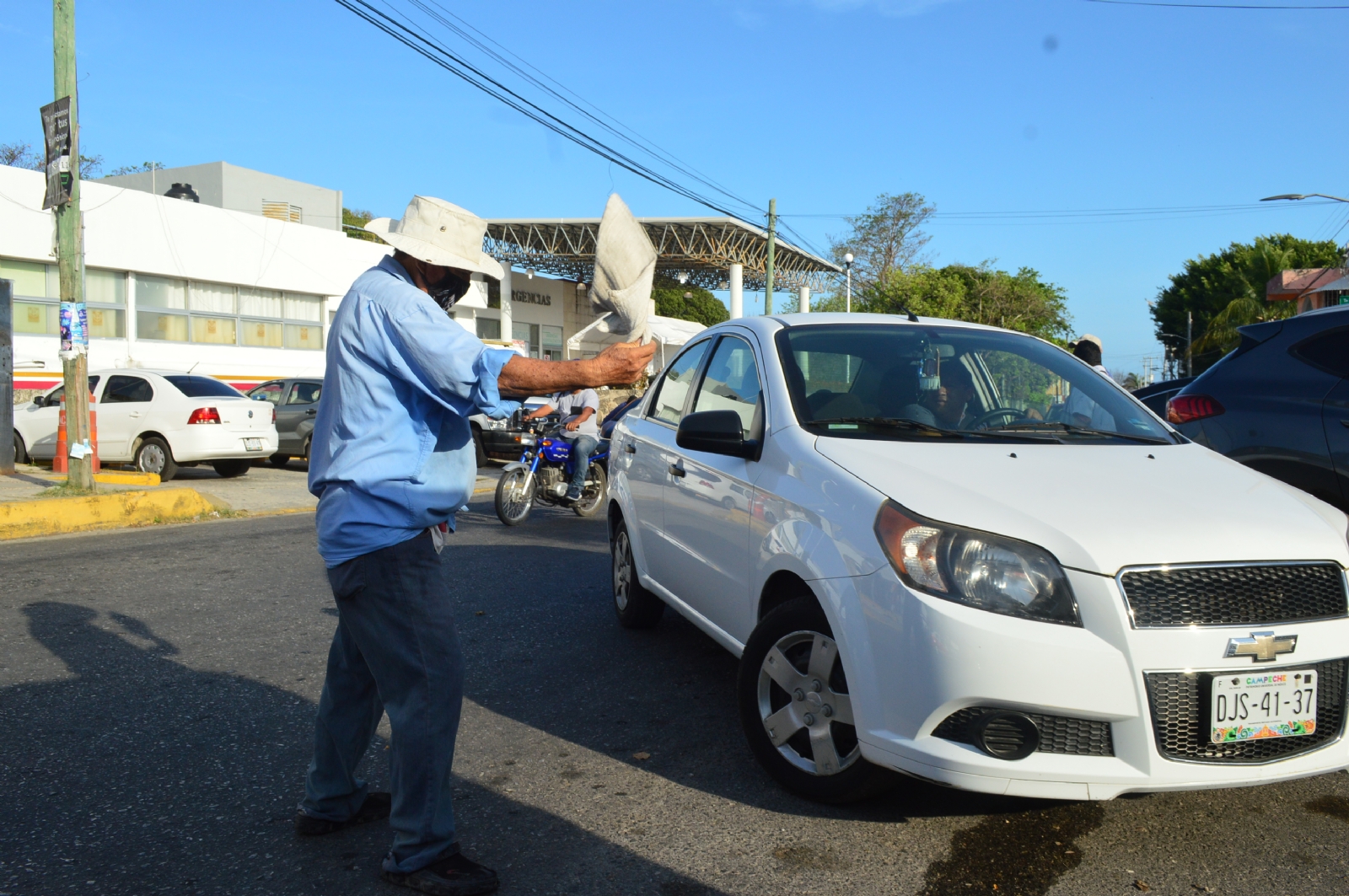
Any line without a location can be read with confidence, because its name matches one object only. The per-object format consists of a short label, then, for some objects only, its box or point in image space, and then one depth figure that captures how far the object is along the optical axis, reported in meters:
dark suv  5.18
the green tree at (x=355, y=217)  61.87
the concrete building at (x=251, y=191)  32.00
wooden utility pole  10.66
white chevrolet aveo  2.73
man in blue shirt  2.69
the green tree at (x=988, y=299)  33.62
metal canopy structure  40.84
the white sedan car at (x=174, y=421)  13.59
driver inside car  3.87
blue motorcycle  10.24
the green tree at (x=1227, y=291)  38.50
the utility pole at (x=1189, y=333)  50.22
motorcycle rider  10.74
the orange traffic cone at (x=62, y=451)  13.05
